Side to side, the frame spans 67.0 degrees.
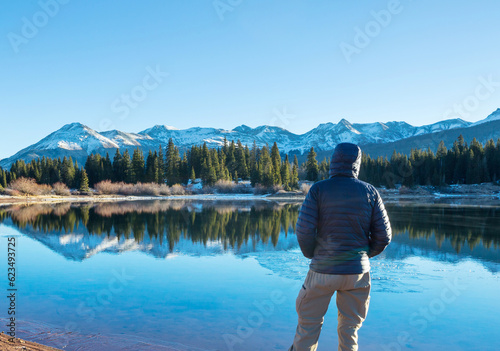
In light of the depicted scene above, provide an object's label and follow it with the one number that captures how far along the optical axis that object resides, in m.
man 3.36
